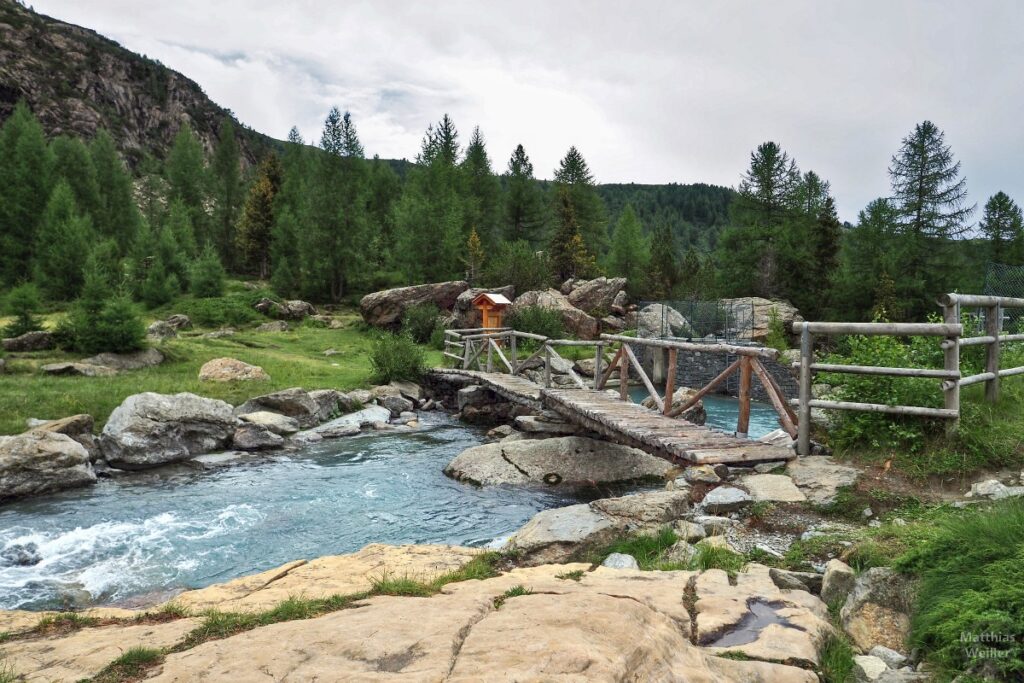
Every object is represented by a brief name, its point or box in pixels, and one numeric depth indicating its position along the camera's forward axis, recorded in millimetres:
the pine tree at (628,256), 49125
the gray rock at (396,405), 17859
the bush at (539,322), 28516
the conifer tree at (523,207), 49438
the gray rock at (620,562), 5039
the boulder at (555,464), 10586
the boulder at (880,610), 3408
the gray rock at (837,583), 3964
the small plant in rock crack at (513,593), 3507
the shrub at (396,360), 20211
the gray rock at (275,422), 14586
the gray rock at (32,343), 17922
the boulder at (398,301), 32000
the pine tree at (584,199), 49406
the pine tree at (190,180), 53009
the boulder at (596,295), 35969
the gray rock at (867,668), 3004
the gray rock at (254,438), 13461
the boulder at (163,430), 11805
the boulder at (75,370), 16109
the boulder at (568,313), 31531
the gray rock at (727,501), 6012
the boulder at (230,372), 17875
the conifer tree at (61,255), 32719
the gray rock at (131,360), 17594
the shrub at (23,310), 18953
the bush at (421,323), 30219
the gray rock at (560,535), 5594
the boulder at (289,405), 15711
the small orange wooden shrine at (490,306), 26469
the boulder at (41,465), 9773
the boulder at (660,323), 31547
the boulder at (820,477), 5945
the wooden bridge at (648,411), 7723
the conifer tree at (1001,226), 42844
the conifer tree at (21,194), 36156
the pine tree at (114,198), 44562
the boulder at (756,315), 33562
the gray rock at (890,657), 3135
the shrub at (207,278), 35469
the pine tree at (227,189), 54478
